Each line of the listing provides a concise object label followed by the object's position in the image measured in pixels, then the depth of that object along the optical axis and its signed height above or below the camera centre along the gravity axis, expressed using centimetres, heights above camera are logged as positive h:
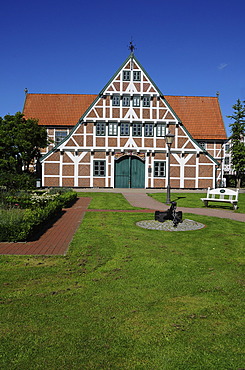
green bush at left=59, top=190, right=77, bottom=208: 1642 -128
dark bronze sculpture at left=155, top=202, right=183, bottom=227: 1171 -146
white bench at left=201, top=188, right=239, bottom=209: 1734 -103
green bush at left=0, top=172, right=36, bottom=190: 2280 -49
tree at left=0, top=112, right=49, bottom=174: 2941 +325
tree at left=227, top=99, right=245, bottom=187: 4266 +462
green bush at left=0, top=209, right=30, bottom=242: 884 -156
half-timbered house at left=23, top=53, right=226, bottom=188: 3297 +299
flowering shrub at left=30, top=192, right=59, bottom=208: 1424 -120
